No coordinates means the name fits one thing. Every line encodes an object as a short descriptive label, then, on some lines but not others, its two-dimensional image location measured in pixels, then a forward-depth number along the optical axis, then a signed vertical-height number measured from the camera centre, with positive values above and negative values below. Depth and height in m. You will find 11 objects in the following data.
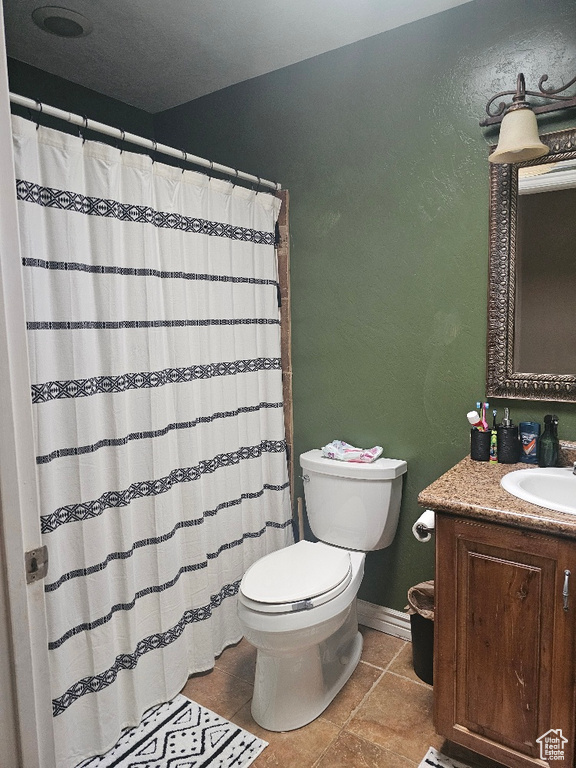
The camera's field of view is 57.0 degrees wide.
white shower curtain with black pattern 1.61 -0.26
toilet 1.78 -0.90
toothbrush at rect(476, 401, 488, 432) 1.99 -0.33
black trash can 1.97 -1.12
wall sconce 1.69 +0.64
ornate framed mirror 1.85 +0.17
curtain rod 1.54 +0.68
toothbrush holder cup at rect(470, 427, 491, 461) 1.93 -0.43
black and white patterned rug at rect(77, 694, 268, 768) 1.70 -1.35
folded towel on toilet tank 2.24 -0.53
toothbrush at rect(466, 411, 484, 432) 1.97 -0.35
